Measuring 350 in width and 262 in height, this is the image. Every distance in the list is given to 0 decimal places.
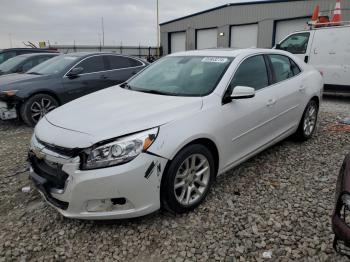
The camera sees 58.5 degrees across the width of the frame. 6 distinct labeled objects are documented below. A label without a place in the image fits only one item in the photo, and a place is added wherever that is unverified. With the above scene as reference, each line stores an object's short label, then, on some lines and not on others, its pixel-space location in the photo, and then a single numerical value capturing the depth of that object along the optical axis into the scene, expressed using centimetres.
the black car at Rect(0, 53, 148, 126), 618
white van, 840
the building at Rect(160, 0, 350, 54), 1778
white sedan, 254
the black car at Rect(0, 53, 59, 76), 848
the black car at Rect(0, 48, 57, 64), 1093
